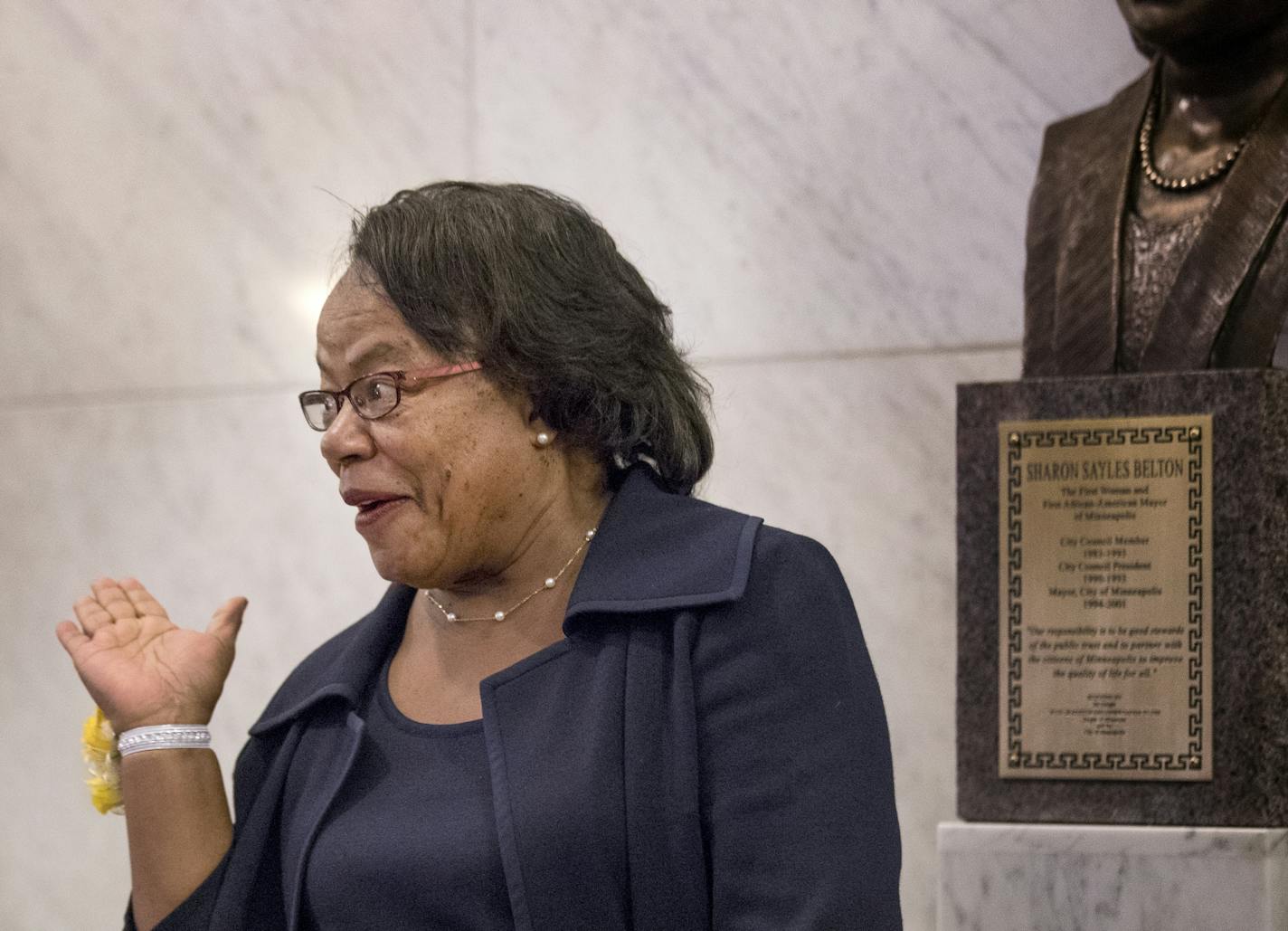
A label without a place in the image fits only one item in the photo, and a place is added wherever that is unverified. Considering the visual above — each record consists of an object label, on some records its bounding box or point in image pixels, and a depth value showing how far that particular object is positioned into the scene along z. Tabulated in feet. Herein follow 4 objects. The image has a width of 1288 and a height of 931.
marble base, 7.54
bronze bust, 8.13
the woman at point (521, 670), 5.58
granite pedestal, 7.65
